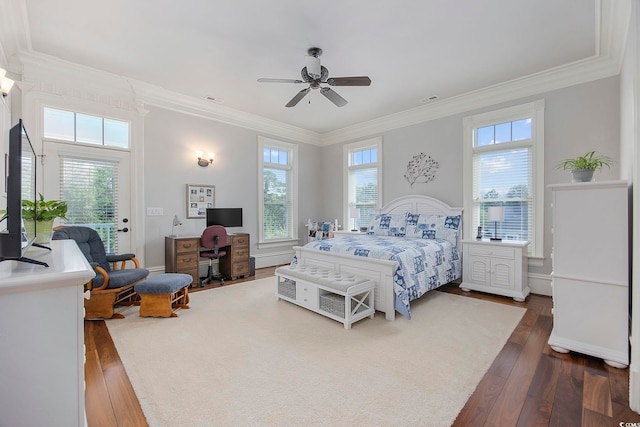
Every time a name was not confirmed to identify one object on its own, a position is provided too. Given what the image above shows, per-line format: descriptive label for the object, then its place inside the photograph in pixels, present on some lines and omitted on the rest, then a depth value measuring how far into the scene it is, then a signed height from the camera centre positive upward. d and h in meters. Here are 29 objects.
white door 3.67 +0.35
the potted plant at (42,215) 1.65 -0.02
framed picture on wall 4.85 +0.24
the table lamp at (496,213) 3.97 +0.01
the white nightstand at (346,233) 5.66 -0.40
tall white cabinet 2.19 -0.45
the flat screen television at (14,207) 1.17 +0.02
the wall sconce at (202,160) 4.95 +0.91
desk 4.32 -0.70
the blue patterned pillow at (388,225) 5.02 -0.21
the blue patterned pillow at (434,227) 4.55 -0.22
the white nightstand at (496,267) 3.78 -0.74
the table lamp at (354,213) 6.01 +0.00
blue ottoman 3.14 -0.93
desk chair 4.47 -0.48
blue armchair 3.08 -0.73
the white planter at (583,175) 2.44 +0.34
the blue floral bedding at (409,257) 3.13 -0.56
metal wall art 5.10 +0.81
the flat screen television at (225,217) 5.04 -0.08
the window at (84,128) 3.70 +1.14
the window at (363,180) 5.96 +0.72
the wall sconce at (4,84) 2.48 +1.12
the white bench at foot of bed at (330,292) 2.95 -0.91
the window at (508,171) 4.04 +0.65
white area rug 1.71 -1.17
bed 3.15 -0.49
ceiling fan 3.11 +1.53
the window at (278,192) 5.96 +0.46
